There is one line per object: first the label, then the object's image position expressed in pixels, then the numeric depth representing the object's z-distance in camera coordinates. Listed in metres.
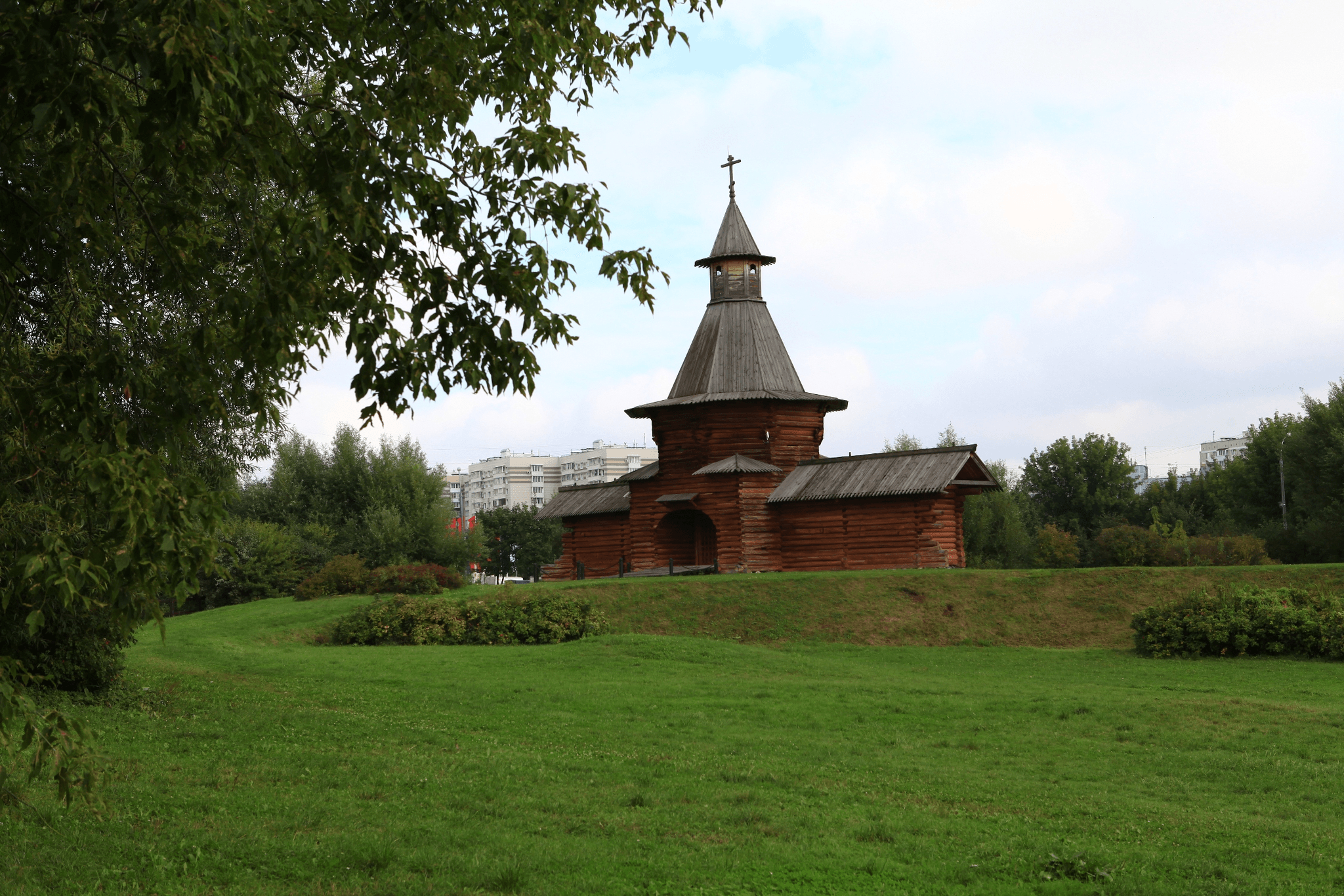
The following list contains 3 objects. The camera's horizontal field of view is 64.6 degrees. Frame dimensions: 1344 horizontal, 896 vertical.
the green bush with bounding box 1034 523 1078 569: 55.88
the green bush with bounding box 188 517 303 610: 40.84
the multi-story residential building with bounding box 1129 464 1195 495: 75.06
